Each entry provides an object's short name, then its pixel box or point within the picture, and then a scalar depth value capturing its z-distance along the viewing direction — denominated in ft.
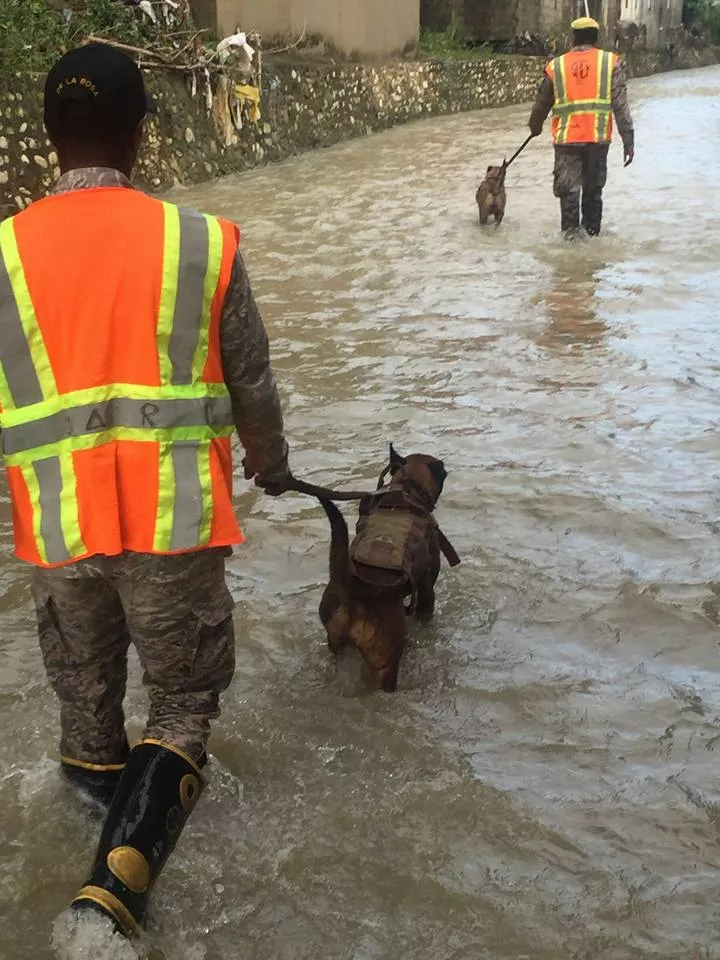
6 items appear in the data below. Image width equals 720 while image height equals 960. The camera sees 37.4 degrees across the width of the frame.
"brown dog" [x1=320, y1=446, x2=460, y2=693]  10.34
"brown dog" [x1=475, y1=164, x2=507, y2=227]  33.53
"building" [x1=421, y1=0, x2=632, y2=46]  83.51
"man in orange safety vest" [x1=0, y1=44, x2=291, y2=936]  6.98
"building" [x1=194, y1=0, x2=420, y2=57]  50.42
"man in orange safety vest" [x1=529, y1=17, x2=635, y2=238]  30.12
